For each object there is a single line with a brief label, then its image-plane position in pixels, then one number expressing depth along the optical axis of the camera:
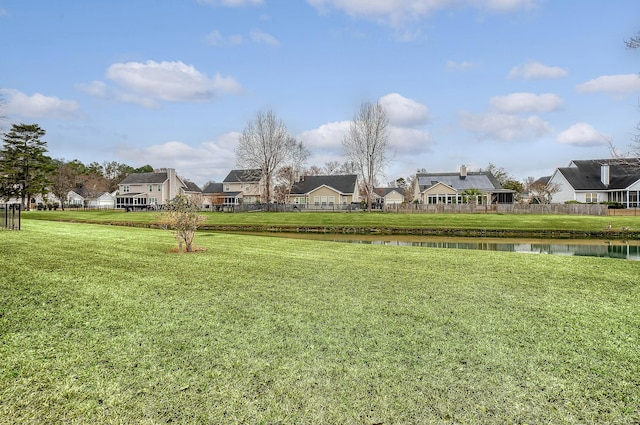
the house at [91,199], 74.47
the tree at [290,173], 57.04
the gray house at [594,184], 43.84
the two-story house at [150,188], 65.25
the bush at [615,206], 39.53
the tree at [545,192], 50.81
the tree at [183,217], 11.12
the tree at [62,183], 67.88
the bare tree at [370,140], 47.16
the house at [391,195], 82.60
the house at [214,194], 69.38
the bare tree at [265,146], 49.66
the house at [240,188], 65.69
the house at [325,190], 57.81
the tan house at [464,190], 49.63
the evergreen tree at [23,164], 50.91
